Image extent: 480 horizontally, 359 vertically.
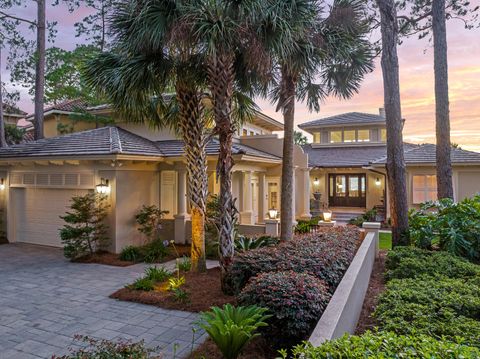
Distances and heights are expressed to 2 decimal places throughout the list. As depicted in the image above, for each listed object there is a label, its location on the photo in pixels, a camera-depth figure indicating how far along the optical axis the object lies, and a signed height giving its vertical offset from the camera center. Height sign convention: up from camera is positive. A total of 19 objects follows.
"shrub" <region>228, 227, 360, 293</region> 5.98 -1.31
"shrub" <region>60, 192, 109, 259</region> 11.01 -1.15
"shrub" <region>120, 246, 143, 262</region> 11.16 -2.07
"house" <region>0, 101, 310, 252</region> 11.84 +0.73
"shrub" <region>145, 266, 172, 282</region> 8.40 -2.10
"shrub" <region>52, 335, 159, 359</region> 3.16 -1.56
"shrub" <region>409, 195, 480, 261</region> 8.75 -0.99
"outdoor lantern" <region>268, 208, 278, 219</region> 13.94 -0.86
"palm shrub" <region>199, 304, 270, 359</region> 4.35 -1.81
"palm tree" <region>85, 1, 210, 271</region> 7.13 +3.05
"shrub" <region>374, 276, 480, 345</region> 4.19 -1.71
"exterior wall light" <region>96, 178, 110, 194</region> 11.69 +0.26
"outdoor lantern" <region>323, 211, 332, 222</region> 15.47 -1.10
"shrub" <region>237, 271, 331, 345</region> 4.41 -1.54
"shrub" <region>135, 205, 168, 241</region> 12.27 -0.95
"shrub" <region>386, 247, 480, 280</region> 6.91 -1.60
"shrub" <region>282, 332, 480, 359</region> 2.73 -1.35
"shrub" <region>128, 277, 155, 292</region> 7.84 -2.19
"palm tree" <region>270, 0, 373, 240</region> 8.04 +3.88
